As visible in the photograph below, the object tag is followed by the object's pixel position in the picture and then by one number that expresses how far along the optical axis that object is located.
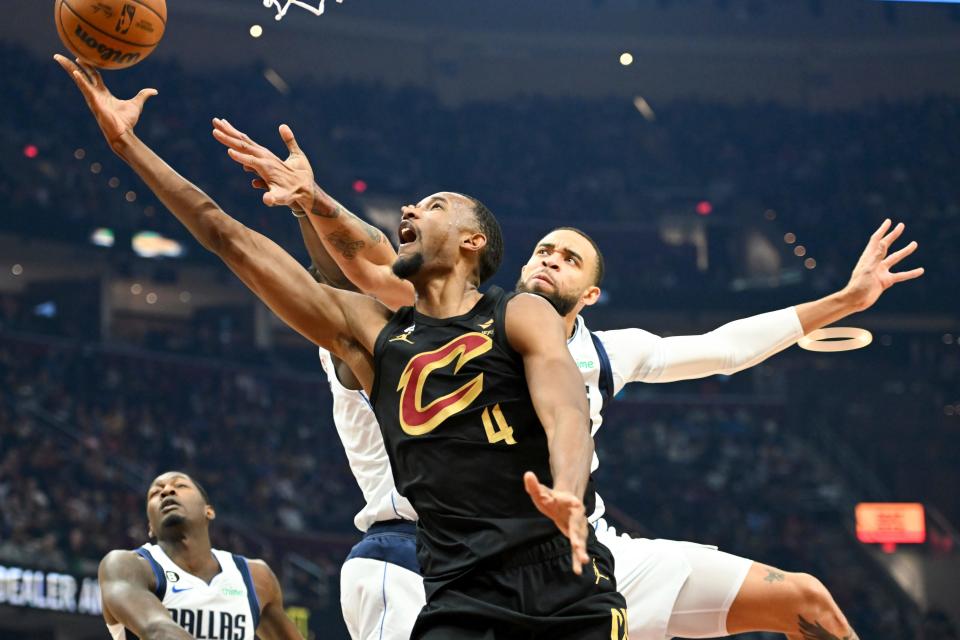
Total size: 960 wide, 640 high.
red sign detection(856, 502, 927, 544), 19.95
